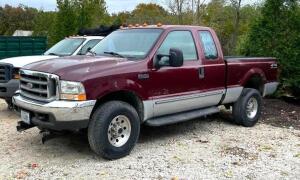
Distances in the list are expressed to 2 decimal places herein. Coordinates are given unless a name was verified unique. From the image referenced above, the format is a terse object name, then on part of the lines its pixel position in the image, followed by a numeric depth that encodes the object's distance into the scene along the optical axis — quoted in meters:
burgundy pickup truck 5.98
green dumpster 17.20
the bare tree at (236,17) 21.40
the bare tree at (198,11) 24.47
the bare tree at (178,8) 25.27
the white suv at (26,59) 9.05
